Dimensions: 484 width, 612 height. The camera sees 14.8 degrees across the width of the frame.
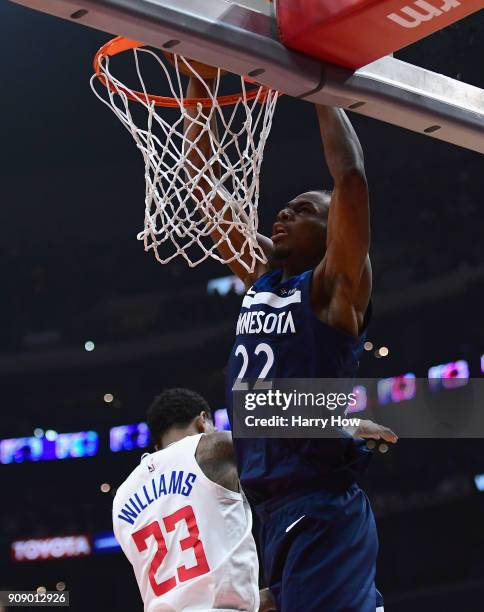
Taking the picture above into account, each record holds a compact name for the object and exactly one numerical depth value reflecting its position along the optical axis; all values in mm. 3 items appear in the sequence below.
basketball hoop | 5614
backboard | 3794
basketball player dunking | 4796
